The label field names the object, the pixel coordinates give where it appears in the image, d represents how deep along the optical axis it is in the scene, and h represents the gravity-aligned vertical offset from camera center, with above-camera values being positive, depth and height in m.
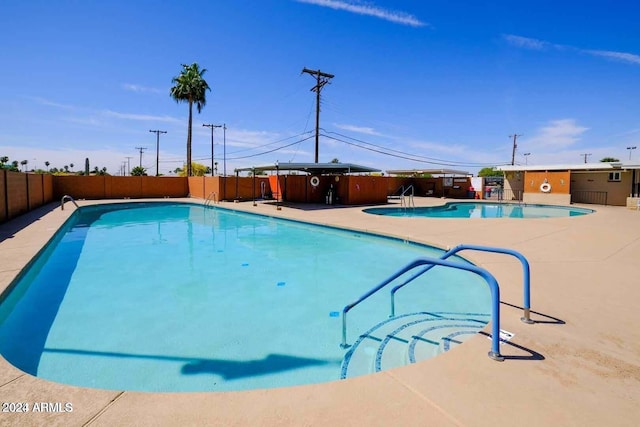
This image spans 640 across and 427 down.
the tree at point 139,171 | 64.61 +3.09
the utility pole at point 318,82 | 22.06 +7.55
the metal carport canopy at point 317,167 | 16.44 +1.23
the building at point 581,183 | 20.17 +0.87
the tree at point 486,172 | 85.50 +5.88
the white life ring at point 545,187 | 22.72 +0.55
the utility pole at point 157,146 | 48.69 +6.13
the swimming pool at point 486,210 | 17.55 -1.06
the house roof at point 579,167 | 18.93 +1.94
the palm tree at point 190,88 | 29.30 +9.12
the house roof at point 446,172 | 26.61 +1.75
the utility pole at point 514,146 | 47.68 +7.20
